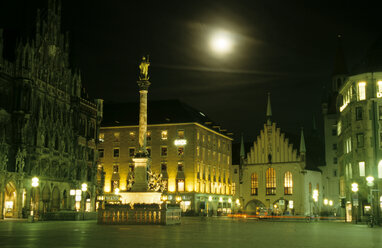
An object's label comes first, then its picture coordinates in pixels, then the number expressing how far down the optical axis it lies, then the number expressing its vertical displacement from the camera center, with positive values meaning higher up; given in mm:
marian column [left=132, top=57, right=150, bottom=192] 43875 +5270
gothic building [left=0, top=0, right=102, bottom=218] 56688 +9224
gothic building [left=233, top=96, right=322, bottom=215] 93688 +4207
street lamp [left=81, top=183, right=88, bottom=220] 71438 -125
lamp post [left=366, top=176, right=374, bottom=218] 41159 +1485
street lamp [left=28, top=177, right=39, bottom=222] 44000 -1368
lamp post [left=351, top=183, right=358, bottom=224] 44125 +307
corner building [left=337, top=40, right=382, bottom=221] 50438 +7661
